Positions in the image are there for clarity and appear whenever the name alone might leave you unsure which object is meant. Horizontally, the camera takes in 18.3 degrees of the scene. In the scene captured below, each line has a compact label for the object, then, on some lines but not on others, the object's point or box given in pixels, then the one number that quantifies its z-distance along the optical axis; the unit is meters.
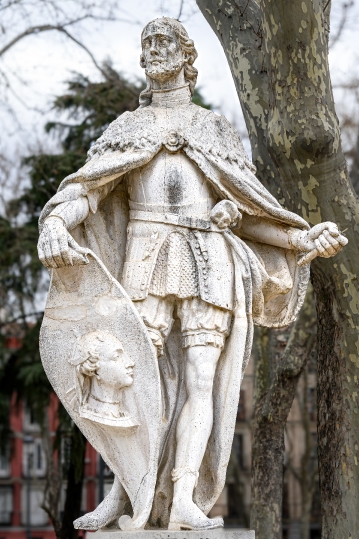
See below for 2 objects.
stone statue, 6.74
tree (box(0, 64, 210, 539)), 17.20
